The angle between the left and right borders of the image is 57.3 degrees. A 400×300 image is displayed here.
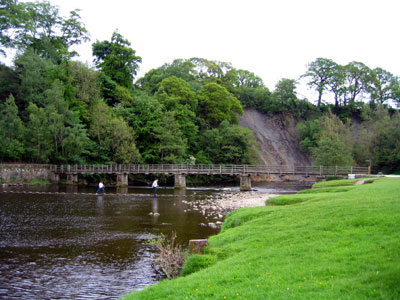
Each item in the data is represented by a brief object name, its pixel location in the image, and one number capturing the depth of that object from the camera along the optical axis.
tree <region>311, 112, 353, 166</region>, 63.15
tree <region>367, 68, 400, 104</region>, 101.81
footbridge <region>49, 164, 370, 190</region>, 57.19
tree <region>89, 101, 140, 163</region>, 63.91
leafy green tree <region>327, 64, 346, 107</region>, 100.19
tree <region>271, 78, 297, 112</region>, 103.19
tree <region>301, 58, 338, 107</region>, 100.74
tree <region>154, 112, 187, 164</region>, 66.31
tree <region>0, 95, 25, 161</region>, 56.34
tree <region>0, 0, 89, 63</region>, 73.00
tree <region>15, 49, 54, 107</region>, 65.11
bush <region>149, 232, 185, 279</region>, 12.72
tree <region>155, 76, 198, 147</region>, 75.06
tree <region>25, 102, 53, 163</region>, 58.69
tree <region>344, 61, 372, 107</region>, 100.56
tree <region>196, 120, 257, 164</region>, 76.19
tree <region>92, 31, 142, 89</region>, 82.75
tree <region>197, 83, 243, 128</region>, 85.44
